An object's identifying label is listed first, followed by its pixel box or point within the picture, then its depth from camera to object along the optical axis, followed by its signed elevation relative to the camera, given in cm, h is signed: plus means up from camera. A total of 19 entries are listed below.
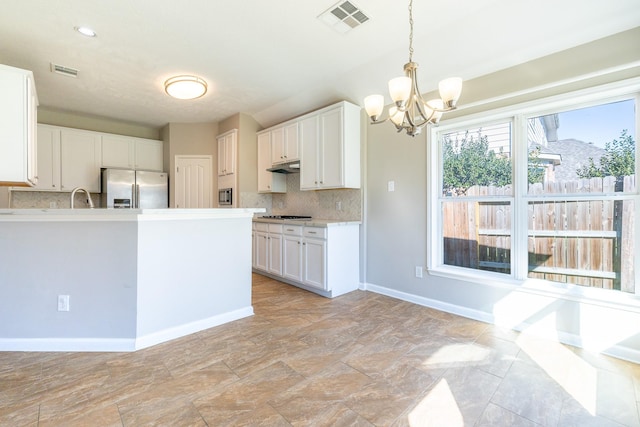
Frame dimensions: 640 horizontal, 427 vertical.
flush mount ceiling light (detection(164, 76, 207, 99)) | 344 +147
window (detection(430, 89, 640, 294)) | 236 +17
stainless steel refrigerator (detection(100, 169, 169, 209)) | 497 +45
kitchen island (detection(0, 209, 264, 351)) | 229 -49
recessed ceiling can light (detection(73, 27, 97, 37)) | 270 +168
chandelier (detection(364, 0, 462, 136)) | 186 +75
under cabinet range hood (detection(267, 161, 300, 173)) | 455 +73
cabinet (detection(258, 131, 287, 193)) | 506 +68
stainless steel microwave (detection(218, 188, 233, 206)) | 523 +32
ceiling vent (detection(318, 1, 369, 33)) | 243 +169
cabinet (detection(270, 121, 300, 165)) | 450 +111
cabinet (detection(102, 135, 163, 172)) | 522 +112
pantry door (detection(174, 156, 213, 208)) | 558 +65
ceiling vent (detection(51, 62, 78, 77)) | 340 +168
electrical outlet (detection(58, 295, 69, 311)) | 233 -68
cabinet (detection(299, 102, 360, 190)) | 383 +90
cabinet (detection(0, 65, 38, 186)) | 265 +81
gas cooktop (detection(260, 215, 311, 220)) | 477 -5
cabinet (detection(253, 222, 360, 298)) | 367 -55
